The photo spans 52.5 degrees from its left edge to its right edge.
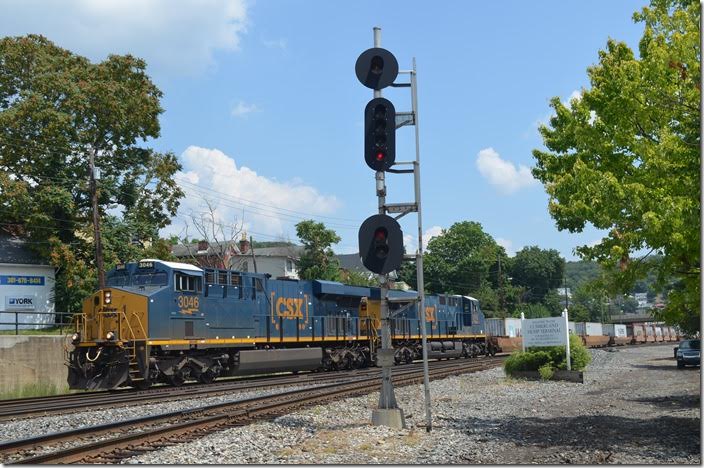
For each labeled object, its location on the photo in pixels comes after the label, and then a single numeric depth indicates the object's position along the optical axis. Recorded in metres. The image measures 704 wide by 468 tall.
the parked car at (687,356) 30.27
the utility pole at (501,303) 81.68
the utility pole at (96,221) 32.70
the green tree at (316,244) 77.31
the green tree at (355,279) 81.98
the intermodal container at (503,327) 55.38
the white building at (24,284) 38.31
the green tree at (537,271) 109.94
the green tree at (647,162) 9.51
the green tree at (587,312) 109.52
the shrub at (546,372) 23.00
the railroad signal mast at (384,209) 12.05
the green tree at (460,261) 98.06
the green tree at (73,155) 39.00
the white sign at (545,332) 23.75
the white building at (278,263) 95.47
